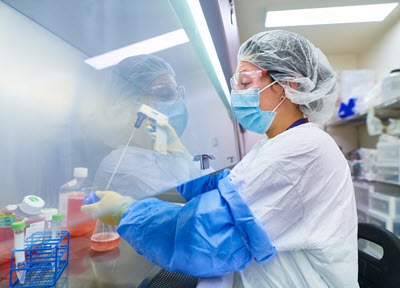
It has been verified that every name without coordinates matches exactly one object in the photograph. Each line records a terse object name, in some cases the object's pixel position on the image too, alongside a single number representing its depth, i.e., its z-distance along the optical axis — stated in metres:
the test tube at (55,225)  0.55
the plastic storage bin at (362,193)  2.68
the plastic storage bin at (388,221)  2.15
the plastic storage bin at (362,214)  2.66
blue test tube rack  0.46
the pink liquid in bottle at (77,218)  0.70
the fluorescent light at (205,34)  0.68
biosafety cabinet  0.61
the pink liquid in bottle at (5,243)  0.53
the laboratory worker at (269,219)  0.51
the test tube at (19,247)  0.46
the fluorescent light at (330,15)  2.21
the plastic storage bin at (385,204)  2.16
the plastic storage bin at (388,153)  2.20
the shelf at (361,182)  2.42
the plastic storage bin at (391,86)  2.14
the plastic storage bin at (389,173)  2.21
